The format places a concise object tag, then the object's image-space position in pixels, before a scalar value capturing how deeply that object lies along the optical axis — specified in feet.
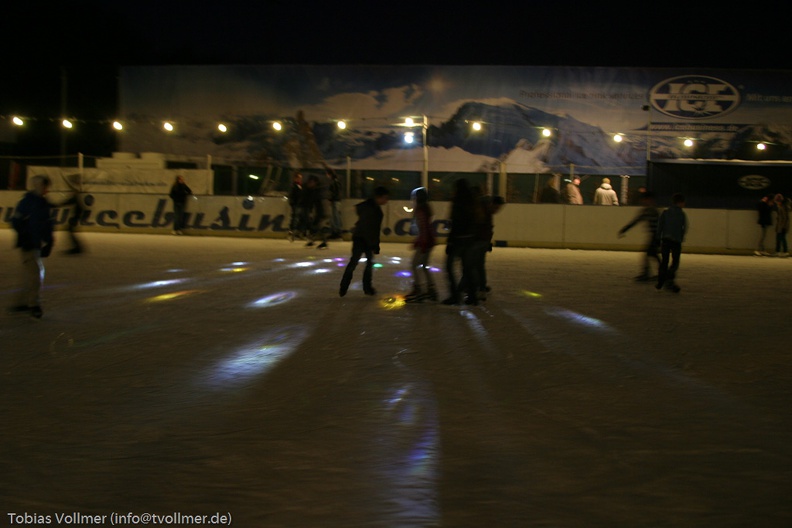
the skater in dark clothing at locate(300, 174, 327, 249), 68.23
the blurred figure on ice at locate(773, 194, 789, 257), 69.67
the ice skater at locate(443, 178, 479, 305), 32.65
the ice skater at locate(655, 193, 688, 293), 39.70
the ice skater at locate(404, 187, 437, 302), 33.68
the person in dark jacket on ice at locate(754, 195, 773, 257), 69.92
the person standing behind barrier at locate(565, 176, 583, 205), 75.36
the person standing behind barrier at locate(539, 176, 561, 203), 75.51
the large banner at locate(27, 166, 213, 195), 81.02
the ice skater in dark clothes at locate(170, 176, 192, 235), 76.02
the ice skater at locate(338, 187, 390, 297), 34.09
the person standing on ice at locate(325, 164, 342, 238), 71.15
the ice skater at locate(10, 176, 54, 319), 27.40
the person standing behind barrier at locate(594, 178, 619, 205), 75.61
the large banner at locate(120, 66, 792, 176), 93.91
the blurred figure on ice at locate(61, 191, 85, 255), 51.57
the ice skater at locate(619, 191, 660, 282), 43.09
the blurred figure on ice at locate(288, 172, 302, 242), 70.33
